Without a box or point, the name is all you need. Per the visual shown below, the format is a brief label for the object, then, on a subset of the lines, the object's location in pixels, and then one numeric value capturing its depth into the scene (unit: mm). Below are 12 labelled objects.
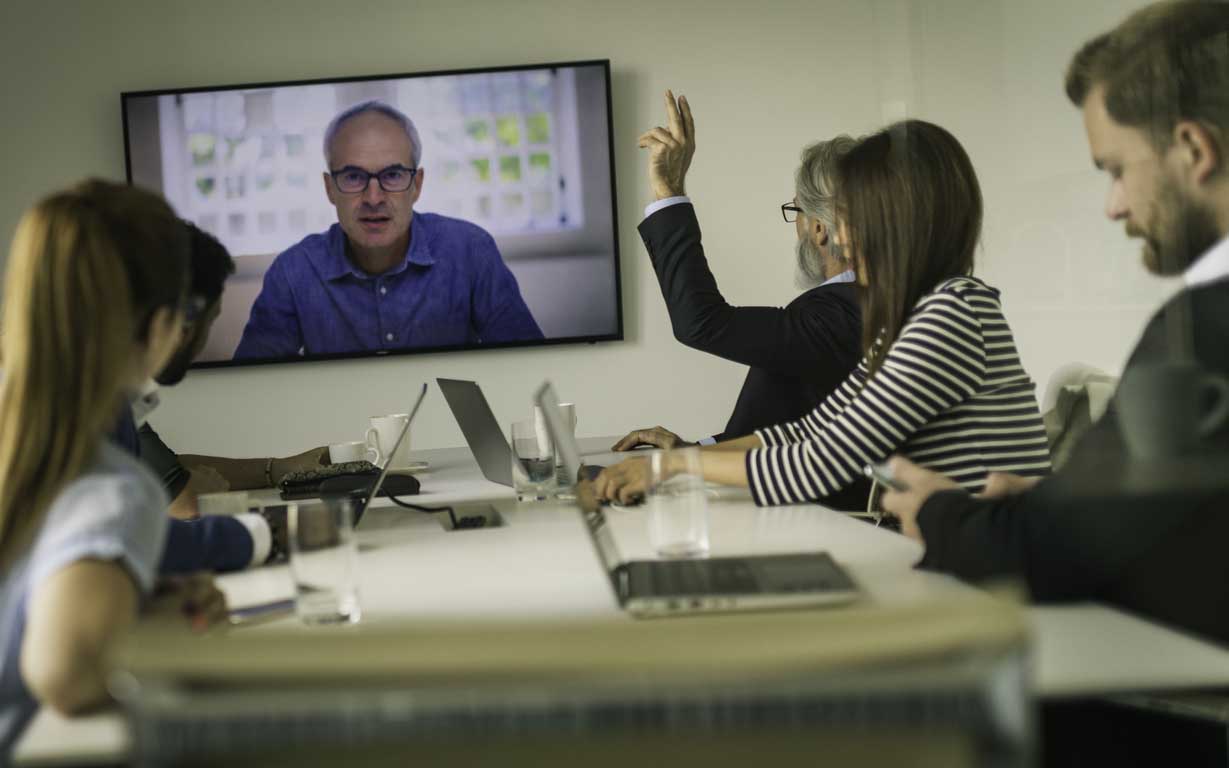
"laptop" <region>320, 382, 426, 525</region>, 1961
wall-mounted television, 4055
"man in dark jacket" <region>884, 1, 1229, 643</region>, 1168
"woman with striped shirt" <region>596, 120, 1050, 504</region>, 1773
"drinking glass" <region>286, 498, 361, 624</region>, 1287
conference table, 957
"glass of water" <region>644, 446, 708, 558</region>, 1564
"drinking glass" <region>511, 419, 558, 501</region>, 2156
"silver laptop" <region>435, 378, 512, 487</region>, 2271
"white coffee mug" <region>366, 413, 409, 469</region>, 2803
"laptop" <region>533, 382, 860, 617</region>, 1218
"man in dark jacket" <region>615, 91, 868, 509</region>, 2365
